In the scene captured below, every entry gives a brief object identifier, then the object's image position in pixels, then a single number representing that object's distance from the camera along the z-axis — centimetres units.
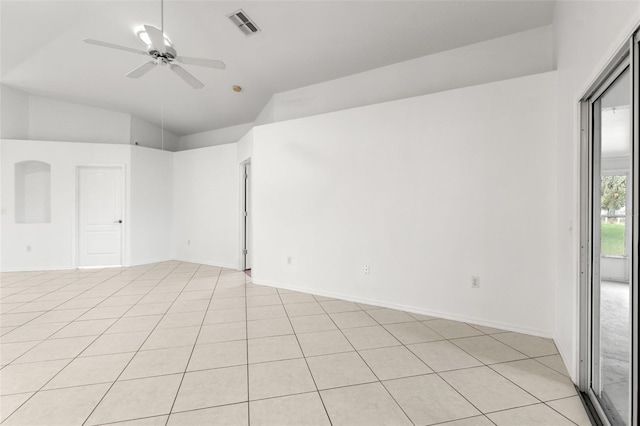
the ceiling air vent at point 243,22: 317
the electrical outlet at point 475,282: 304
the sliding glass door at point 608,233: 151
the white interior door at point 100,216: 593
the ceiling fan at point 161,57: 259
